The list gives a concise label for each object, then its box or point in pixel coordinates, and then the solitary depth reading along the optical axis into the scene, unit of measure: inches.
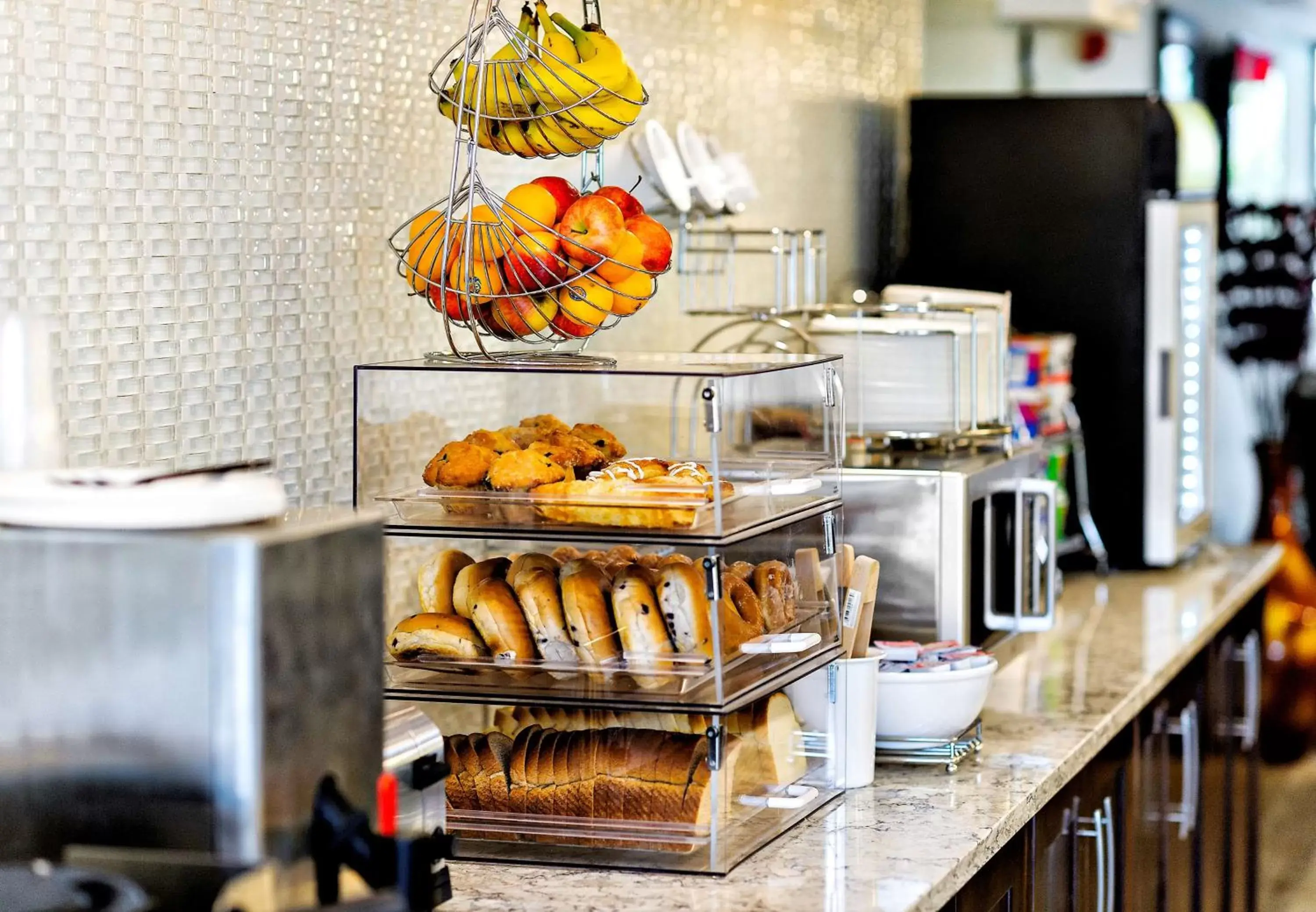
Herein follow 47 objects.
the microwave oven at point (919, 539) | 134.7
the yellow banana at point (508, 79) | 113.4
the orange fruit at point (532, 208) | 111.9
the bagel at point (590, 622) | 108.1
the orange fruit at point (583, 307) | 113.0
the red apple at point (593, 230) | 112.3
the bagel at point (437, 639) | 109.6
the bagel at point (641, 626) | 107.0
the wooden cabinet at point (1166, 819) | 125.2
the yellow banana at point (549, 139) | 114.7
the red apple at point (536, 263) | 112.1
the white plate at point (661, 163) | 139.2
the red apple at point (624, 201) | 114.0
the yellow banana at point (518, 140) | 115.4
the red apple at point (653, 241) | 114.1
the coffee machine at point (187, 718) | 87.0
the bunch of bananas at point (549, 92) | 113.4
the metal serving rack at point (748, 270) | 149.7
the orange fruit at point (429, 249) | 113.3
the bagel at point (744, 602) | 107.4
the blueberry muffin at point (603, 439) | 112.2
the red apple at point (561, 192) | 113.5
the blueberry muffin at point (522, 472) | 108.3
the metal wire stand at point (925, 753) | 124.5
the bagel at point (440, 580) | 110.7
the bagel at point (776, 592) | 109.4
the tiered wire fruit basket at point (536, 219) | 112.3
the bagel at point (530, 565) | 110.0
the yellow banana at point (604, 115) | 114.2
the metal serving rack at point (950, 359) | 142.6
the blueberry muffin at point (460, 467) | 109.9
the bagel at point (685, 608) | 106.4
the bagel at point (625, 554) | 109.1
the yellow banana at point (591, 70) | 113.7
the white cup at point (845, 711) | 118.0
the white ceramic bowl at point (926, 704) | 124.0
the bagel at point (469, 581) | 110.0
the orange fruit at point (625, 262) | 112.7
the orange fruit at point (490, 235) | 112.2
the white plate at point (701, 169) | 143.0
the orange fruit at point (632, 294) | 113.9
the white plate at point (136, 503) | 88.2
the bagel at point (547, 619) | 108.7
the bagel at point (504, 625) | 109.0
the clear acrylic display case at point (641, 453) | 106.2
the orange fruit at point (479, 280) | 112.7
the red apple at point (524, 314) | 113.3
